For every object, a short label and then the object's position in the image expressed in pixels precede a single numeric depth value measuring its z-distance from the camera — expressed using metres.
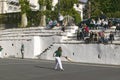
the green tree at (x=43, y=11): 51.48
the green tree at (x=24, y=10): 53.41
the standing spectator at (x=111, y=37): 34.78
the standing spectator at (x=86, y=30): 38.33
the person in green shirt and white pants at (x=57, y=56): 27.05
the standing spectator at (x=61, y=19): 47.21
